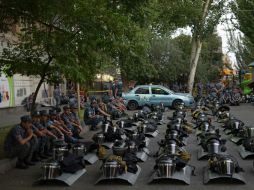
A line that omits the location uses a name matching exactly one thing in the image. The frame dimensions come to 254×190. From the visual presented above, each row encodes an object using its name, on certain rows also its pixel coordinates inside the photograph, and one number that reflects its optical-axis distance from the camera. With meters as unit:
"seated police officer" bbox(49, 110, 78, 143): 8.84
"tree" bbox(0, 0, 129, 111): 8.68
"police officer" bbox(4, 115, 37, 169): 7.22
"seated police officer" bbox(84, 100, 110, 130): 12.26
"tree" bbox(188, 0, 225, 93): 24.18
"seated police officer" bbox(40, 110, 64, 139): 8.29
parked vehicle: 19.38
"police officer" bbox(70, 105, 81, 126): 9.84
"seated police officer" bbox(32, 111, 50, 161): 7.84
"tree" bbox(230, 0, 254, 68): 26.53
